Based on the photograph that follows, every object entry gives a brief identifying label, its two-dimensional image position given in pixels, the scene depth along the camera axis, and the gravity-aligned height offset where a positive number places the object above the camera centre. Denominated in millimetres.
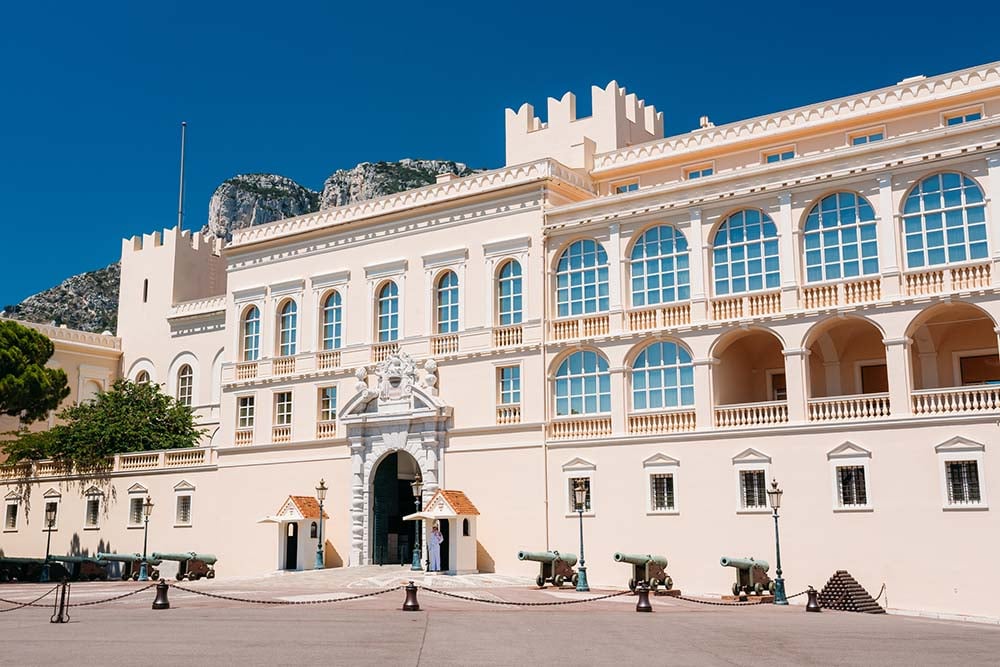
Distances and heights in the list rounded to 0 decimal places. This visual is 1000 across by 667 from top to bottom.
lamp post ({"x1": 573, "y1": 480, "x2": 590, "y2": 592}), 28141 -1236
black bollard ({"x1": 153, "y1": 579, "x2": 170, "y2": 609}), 22750 -1521
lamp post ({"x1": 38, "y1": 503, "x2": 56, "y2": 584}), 37750 +176
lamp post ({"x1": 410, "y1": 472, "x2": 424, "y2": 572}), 32188 -667
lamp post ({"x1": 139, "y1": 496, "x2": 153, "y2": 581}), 36844 -103
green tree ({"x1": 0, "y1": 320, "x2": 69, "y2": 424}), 40188 +5775
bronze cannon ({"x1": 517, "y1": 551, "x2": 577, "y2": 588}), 29234 -1353
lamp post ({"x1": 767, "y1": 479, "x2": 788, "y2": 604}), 25422 -848
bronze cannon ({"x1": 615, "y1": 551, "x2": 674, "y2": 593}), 27875 -1442
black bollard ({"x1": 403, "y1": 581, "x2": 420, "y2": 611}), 21625 -1564
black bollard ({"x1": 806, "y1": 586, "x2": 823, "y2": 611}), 23688 -1903
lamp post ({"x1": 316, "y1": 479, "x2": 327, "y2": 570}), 34906 -609
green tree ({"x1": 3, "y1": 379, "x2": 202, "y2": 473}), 43219 +3905
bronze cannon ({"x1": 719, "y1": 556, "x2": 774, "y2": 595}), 26609 -1529
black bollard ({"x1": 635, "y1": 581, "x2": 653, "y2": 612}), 22000 -1699
